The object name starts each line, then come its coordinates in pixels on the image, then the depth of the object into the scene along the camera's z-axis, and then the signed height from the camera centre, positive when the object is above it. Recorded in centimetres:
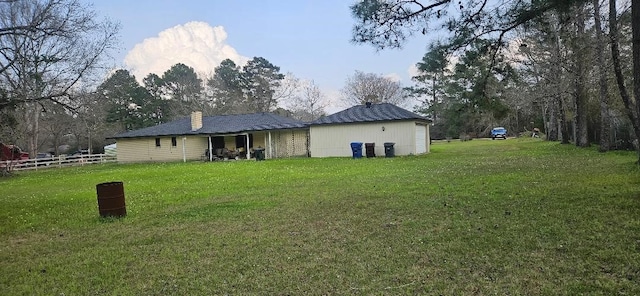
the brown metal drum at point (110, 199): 714 -77
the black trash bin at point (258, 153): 2497 -19
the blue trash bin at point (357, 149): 2177 -18
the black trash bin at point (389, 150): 2153 -30
